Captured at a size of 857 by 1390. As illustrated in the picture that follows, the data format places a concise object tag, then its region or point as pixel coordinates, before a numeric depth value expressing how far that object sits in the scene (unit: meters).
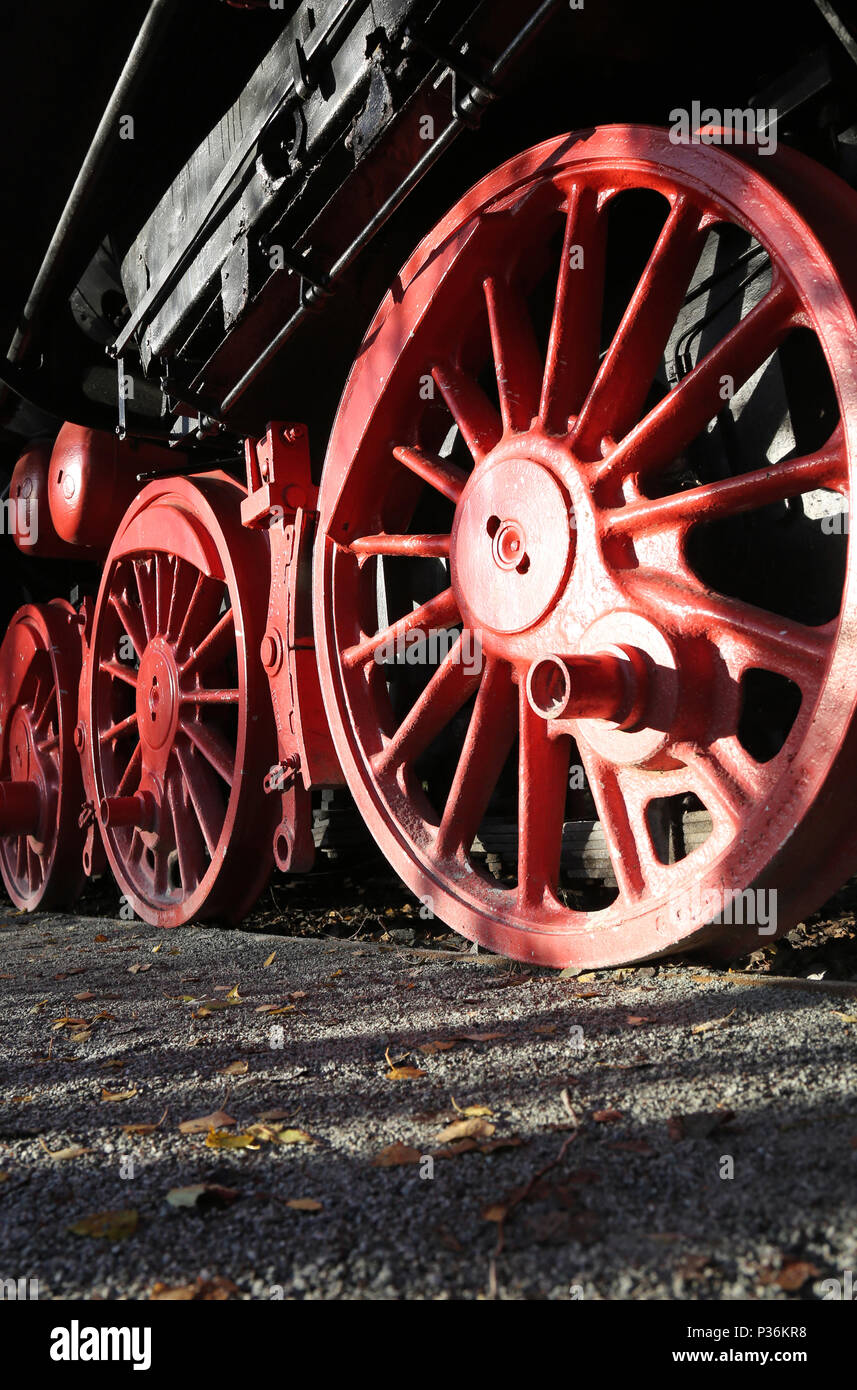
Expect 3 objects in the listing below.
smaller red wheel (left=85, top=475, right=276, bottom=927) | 3.20
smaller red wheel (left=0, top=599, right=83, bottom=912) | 4.88
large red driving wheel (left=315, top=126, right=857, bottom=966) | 1.59
